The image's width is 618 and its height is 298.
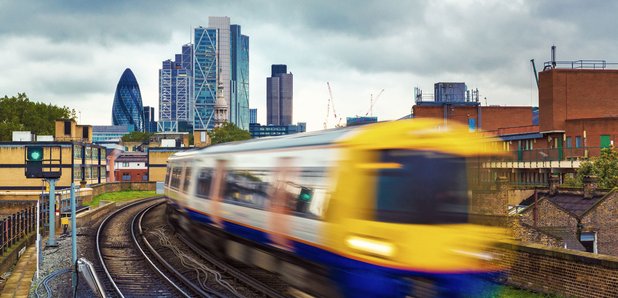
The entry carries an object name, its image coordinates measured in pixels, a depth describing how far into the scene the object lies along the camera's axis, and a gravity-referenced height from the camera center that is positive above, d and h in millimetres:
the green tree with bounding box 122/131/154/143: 184625 +4387
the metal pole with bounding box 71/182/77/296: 14020 -2045
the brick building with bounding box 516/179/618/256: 28203 -2956
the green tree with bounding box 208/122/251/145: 138000 +4133
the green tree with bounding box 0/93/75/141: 97688 +5825
